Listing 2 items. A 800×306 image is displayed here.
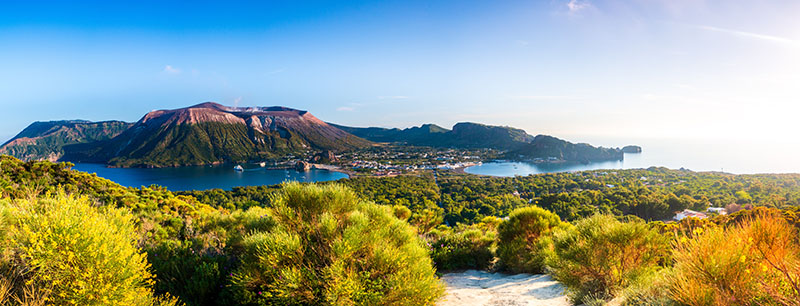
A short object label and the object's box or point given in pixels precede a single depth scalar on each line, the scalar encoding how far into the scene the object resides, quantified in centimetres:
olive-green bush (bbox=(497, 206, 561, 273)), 736
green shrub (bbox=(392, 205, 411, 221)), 1031
